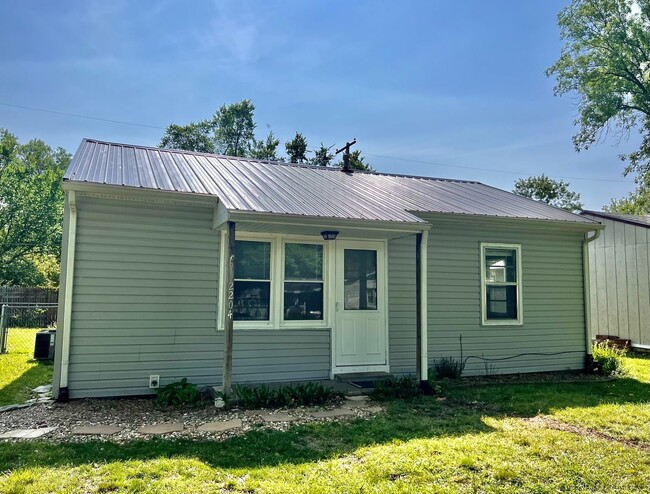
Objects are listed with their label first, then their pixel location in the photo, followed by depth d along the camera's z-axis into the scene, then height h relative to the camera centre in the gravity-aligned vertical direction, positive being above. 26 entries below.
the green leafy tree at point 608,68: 15.29 +7.80
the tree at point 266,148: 28.97 +9.21
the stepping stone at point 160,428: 4.42 -1.33
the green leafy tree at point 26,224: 21.23 +3.06
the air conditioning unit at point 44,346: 9.12 -1.10
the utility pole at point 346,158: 9.59 +2.84
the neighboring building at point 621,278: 11.38 +0.46
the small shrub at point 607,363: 8.26 -1.20
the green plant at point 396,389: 5.97 -1.24
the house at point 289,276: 5.78 +0.25
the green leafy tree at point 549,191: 35.01 +7.94
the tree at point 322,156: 26.27 +7.81
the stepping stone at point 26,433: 4.25 -1.34
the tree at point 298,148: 27.31 +8.47
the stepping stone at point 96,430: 4.36 -1.33
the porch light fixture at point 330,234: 6.83 +0.86
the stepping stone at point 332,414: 5.07 -1.33
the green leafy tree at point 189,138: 30.03 +9.95
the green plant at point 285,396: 5.33 -1.22
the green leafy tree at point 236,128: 30.52 +10.75
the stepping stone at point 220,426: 4.50 -1.32
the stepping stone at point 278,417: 4.88 -1.33
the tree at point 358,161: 25.57 +7.38
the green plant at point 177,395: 5.46 -1.23
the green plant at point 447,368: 7.41 -1.18
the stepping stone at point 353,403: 5.51 -1.33
